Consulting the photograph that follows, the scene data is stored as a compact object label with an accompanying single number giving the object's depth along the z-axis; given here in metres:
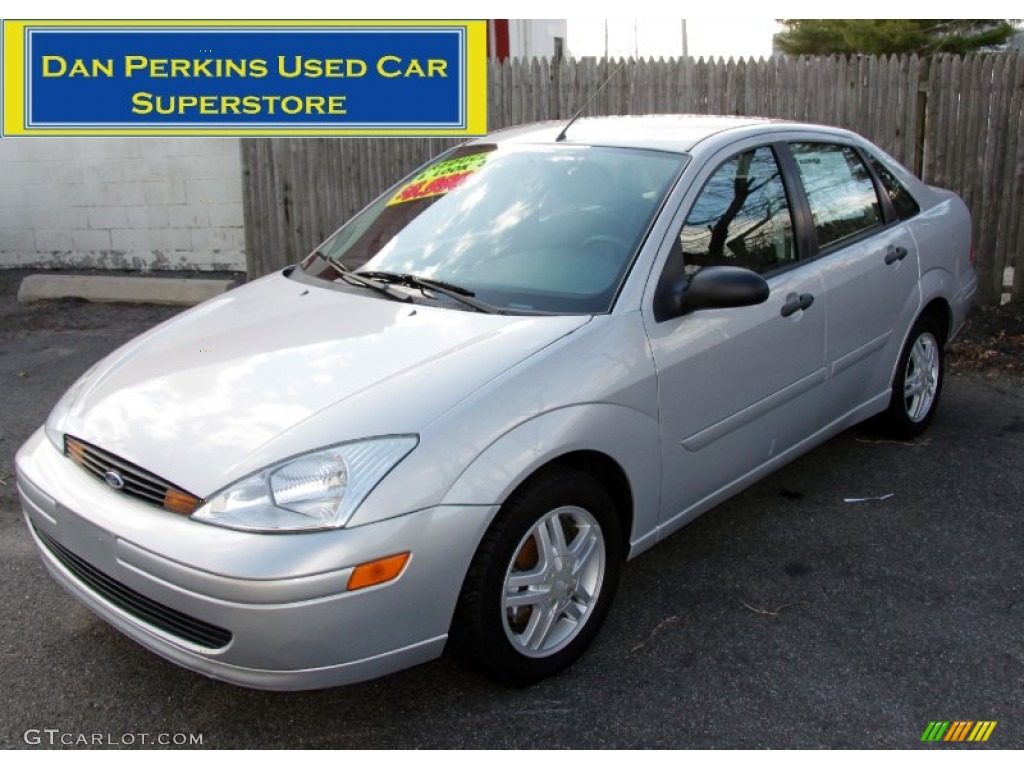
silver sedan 2.61
